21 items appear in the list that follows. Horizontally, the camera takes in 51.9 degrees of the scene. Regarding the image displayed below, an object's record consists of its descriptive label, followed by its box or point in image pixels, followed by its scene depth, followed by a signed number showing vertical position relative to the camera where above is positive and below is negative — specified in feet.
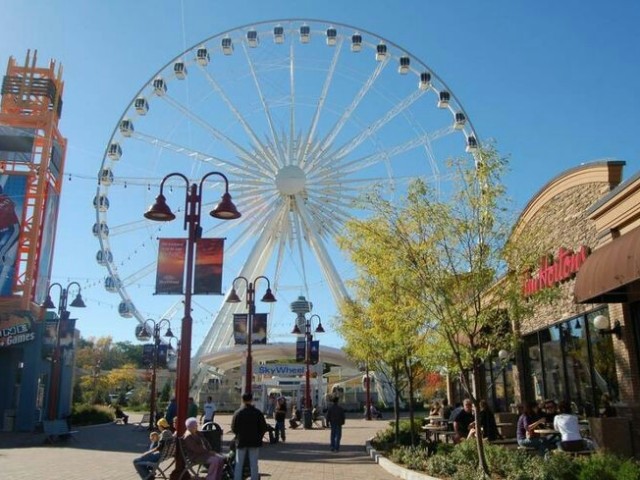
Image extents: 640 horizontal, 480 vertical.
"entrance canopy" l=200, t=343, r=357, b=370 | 168.55 +14.71
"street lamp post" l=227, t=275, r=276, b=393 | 71.82 +12.83
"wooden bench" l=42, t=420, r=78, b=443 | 74.23 -2.10
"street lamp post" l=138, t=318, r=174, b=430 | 116.57 +13.45
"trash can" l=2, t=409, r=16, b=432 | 101.76 -1.37
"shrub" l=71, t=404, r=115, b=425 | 117.39 -0.76
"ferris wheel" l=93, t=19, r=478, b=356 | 110.01 +37.40
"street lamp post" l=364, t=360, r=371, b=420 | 148.56 +1.74
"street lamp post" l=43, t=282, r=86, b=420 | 91.61 +14.31
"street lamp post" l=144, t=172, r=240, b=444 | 33.76 +9.20
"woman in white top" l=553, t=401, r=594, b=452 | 39.49 -1.45
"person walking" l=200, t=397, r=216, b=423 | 74.74 -0.08
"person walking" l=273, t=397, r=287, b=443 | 76.38 -1.12
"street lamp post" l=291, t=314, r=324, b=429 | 109.29 +10.39
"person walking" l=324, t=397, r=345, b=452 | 65.57 -1.36
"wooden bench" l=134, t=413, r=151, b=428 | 106.96 -1.36
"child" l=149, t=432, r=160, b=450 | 40.29 -1.65
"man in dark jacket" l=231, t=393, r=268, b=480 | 36.09 -1.37
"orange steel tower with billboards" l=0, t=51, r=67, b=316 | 134.31 +52.56
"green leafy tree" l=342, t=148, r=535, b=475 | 40.73 +9.28
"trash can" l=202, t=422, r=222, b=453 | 43.06 -1.65
